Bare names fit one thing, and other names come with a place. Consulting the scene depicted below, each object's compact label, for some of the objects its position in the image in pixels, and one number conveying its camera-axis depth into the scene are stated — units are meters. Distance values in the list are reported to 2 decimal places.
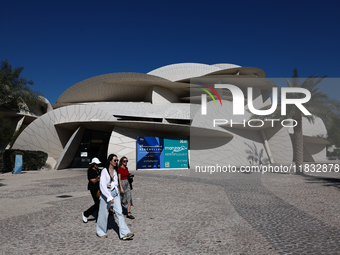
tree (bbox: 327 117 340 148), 43.56
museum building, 21.14
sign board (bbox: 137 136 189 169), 20.50
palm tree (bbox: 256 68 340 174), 17.67
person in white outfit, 4.32
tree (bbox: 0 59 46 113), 17.27
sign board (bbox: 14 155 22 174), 17.41
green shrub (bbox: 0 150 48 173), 18.95
